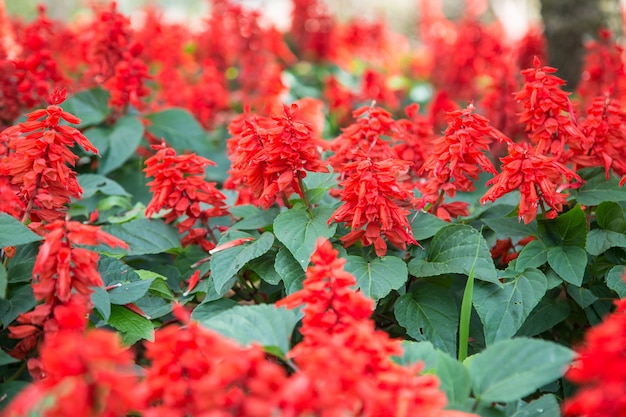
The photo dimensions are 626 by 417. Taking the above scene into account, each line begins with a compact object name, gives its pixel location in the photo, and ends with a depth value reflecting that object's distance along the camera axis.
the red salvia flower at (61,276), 1.65
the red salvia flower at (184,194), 2.33
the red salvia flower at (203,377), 1.19
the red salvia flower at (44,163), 2.02
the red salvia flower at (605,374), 1.16
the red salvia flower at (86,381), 1.12
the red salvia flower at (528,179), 2.10
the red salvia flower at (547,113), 2.32
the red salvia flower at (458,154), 2.17
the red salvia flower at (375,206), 2.00
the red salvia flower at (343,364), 1.17
